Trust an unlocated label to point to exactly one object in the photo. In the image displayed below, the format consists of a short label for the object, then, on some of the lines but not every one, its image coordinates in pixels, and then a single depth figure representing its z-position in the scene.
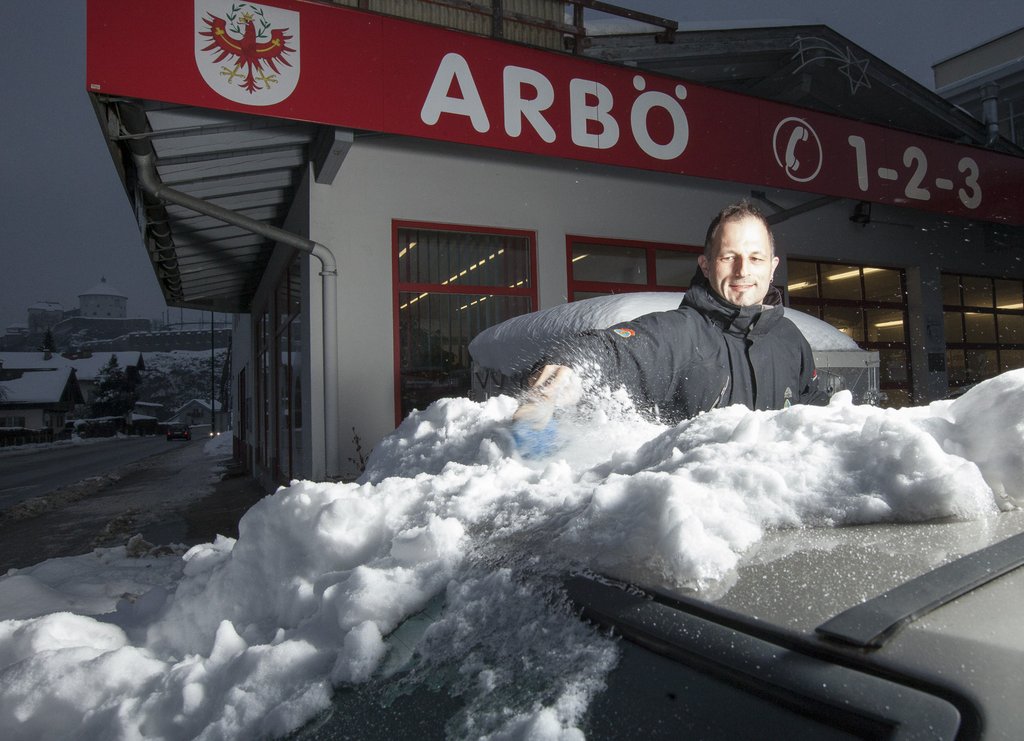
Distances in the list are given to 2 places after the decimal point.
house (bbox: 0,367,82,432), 56.69
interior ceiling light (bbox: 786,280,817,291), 8.73
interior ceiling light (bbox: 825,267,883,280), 9.07
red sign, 4.45
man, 2.19
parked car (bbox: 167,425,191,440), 48.03
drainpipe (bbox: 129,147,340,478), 5.80
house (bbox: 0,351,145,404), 77.88
